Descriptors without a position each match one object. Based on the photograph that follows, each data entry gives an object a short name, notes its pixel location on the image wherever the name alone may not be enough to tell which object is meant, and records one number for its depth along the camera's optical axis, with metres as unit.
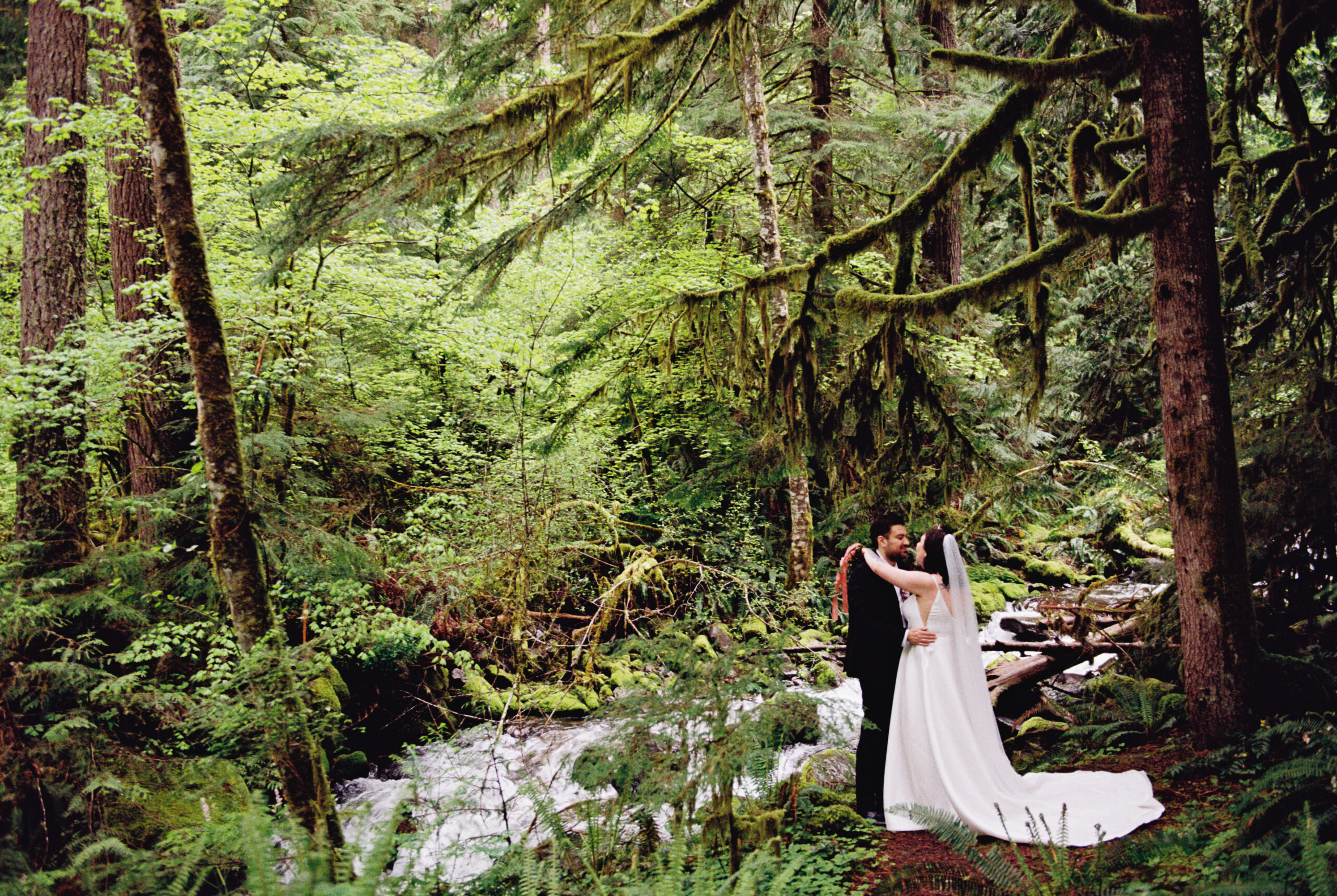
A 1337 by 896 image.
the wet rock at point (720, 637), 10.42
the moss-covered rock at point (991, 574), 12.68
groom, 5.38
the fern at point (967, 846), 3.46
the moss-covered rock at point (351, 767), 7.76
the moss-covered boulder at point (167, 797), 5.21
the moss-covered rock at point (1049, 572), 13.80
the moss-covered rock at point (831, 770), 6.28
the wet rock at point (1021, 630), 8.39
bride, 4.70
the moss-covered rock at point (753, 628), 10.89
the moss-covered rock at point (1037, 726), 6.48
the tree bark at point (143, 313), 7.73
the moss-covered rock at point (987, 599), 12.02
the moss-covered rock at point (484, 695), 8.57
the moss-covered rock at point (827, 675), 8.78
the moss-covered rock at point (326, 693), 7.48
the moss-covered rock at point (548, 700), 8.64
